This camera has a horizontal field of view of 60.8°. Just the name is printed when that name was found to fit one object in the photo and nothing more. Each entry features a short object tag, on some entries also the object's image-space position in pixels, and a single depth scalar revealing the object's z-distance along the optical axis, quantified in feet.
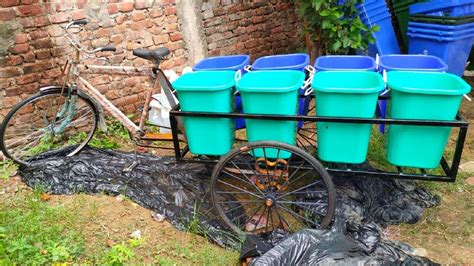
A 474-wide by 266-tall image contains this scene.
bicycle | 11.32
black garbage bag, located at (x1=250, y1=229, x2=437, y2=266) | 7.55
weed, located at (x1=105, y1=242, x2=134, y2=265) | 8.59
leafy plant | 13.47
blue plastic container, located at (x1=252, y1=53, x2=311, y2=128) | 10.30
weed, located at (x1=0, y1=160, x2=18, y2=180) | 11.57
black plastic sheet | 7.99
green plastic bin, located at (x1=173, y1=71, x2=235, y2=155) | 8.94
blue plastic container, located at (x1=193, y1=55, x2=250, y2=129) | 10.92
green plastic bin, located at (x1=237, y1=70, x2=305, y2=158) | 8.54
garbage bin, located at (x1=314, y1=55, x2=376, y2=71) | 10.47
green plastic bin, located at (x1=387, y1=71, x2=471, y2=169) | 7.91
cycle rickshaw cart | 8.59
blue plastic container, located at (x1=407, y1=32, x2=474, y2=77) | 14.32
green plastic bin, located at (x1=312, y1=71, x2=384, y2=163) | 8.18
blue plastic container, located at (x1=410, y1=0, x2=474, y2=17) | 14.01
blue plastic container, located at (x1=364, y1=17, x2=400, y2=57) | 15.33
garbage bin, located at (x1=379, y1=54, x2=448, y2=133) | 9.75
